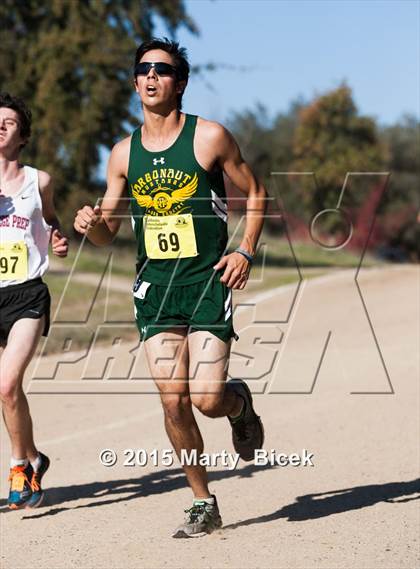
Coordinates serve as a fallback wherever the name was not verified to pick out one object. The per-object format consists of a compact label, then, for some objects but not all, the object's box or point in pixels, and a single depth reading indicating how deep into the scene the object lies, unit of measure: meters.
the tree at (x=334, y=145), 98.50
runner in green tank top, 11.48
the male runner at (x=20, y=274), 12.96
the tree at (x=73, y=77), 54.62
